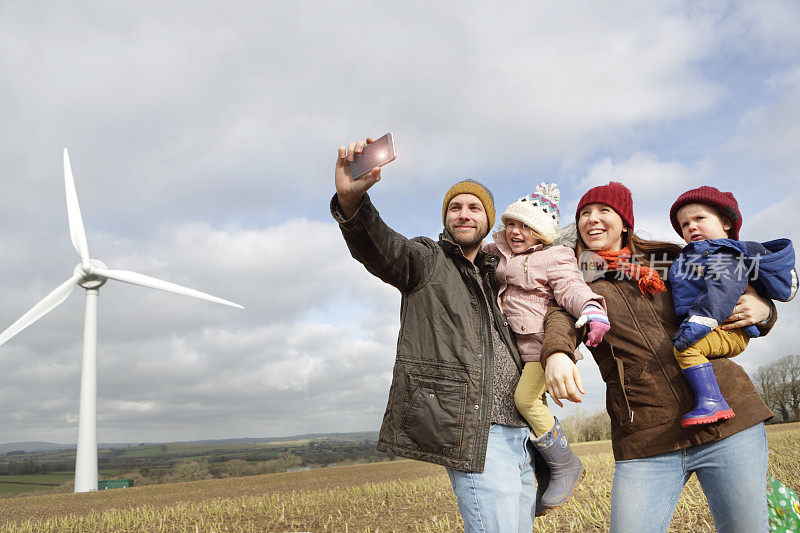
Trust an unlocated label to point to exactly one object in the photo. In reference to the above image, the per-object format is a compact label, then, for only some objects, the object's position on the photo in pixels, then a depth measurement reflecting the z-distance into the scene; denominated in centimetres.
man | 286
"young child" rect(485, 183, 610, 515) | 300
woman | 278
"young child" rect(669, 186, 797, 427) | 281
